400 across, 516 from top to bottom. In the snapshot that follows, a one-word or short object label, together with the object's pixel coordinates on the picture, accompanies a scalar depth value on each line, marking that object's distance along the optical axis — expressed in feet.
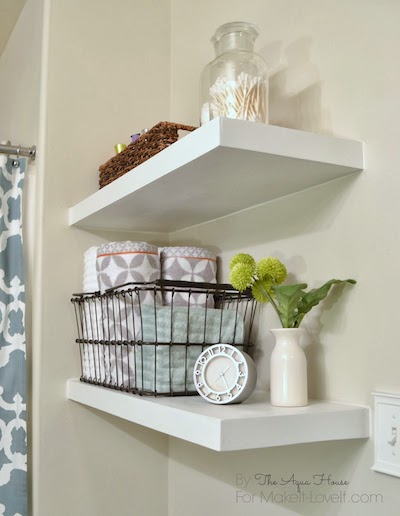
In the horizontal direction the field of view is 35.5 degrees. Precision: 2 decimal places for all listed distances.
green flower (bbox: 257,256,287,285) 3.64
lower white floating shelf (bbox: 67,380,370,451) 2.91
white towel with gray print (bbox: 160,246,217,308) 4.49
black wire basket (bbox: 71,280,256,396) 3.84
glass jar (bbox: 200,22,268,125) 3.60
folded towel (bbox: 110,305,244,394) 3.82
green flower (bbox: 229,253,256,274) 3.63
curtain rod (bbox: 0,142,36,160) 5.30
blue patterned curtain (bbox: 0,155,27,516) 4.82
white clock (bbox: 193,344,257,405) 3.34
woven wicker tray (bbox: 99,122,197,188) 3.98
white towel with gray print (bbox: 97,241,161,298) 4.36
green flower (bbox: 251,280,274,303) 3.69
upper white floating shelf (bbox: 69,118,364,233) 3.16
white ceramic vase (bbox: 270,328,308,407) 3.33
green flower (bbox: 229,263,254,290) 3.56
